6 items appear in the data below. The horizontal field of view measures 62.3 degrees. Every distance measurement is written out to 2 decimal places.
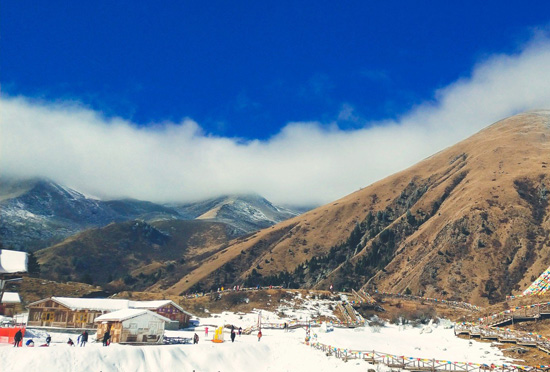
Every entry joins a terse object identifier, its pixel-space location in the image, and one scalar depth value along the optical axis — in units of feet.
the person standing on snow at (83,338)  138.41
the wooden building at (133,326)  155.53
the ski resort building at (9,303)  205.77
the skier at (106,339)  137.90
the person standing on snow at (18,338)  120.67
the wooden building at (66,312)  194.70
